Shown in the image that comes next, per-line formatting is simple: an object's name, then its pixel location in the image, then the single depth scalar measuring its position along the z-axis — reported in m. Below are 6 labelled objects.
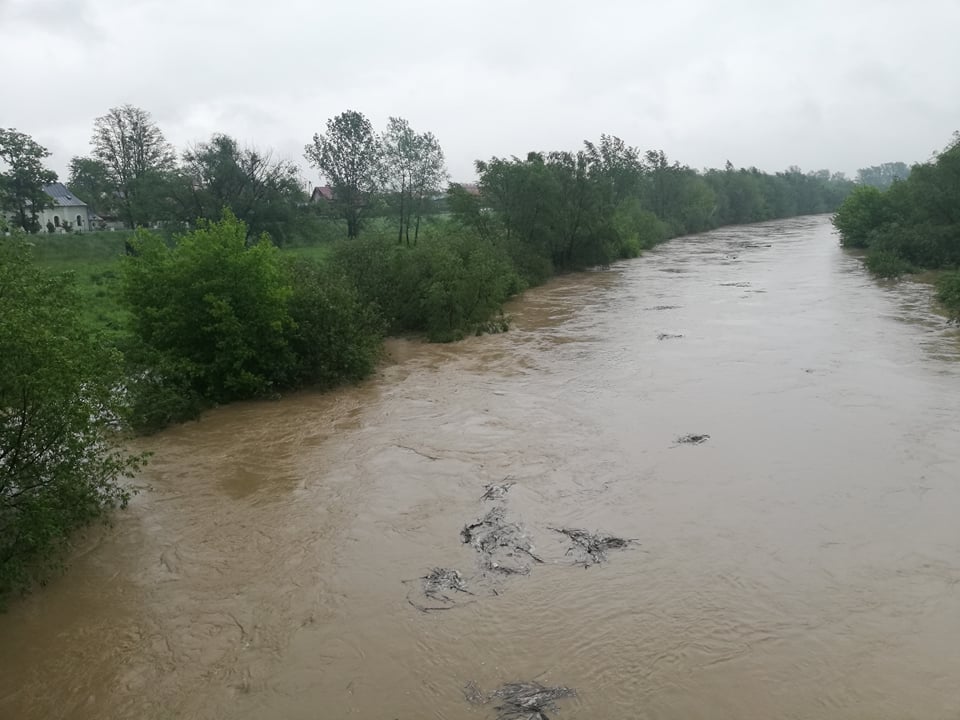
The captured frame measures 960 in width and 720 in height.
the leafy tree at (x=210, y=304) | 15.29
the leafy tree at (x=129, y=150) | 47.97
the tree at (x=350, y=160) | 47.25
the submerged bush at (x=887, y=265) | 35.03
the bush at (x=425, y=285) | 22.84
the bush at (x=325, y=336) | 16.83
